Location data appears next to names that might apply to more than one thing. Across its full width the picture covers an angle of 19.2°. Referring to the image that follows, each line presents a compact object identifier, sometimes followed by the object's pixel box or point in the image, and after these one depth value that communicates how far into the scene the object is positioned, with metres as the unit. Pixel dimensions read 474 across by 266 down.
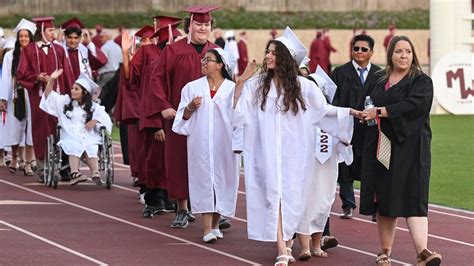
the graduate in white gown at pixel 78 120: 17.86
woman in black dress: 11.23
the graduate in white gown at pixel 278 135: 11.55
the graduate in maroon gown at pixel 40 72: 19.06
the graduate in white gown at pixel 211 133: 13.19
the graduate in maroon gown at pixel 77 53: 19.42
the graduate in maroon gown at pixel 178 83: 13.84
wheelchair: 17.55
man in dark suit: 14.02
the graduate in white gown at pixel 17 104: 19.92
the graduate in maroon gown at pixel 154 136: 14.52
